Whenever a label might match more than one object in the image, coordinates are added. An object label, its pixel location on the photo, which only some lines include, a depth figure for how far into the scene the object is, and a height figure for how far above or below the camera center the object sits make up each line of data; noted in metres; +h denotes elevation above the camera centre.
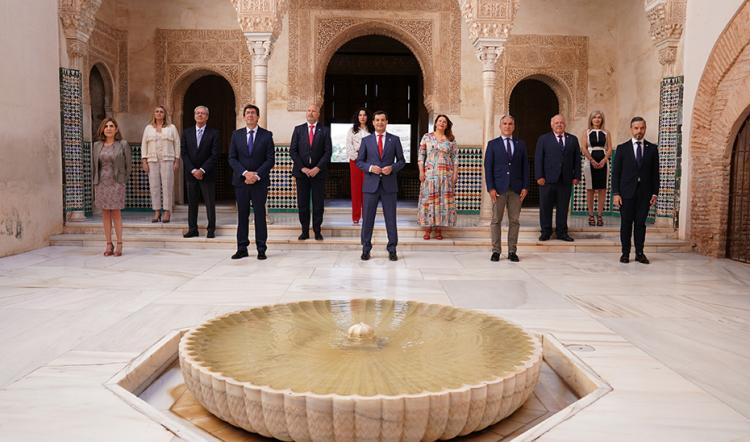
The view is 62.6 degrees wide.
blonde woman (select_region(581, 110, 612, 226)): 7.04 +0.42
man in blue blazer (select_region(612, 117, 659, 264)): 5.38 +0.07
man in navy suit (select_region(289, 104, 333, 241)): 6.12 +0.34
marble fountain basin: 1.82 -0.62
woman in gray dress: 5.43 +0.18
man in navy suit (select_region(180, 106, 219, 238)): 6.20 +0.28
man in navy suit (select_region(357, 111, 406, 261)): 5.50 +0.14
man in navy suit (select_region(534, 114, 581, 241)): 6.36 +0.17
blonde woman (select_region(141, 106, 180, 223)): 7.12 +0.34
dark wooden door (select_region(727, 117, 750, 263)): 5.85 -0.14
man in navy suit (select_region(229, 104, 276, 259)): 5.55 +0.17
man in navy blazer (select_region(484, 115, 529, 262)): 5.52 +0.11
